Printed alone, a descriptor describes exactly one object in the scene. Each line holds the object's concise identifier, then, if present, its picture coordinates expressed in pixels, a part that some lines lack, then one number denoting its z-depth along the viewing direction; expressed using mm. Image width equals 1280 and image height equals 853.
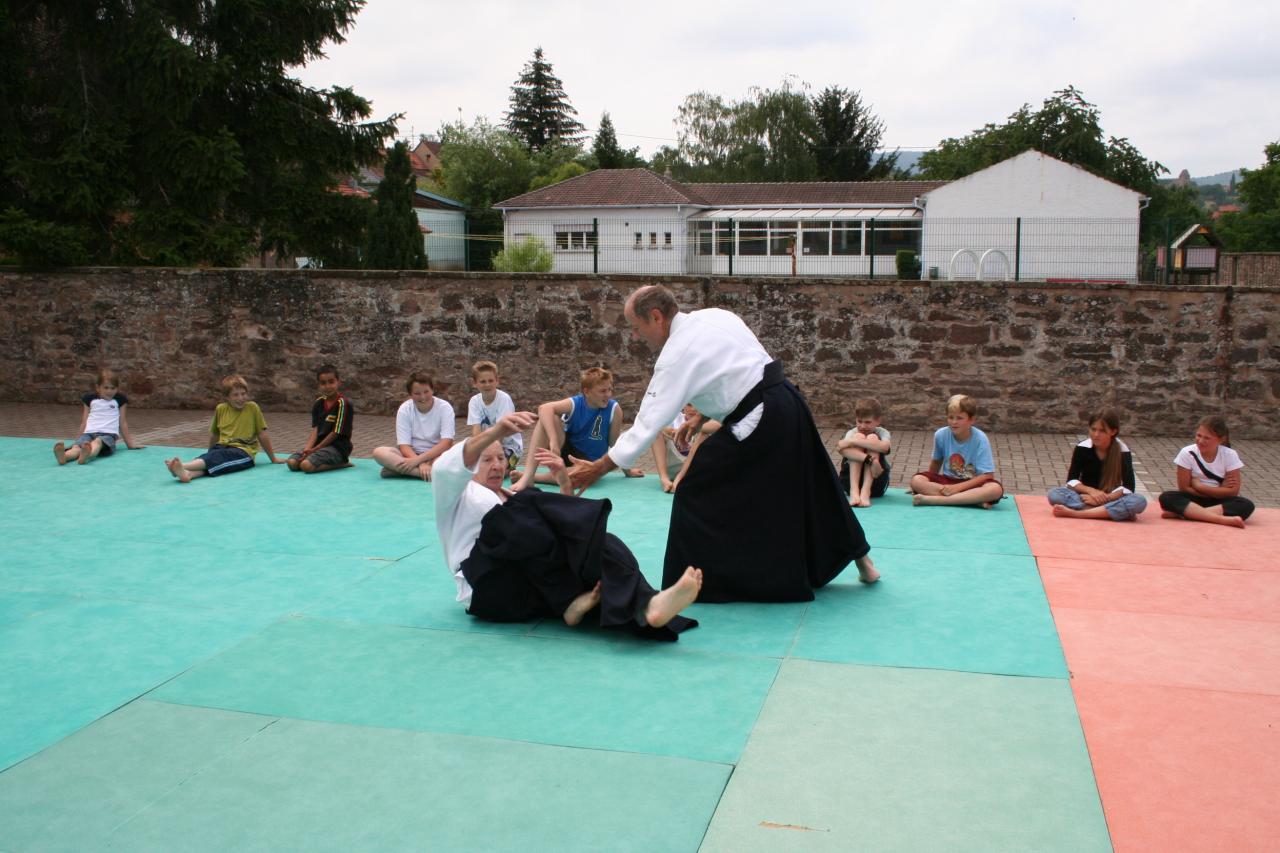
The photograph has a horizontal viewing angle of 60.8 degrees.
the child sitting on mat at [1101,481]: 7711
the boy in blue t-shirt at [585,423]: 8945
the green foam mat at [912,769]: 3342
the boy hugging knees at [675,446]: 8852
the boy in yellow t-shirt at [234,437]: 9773
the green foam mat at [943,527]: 7074
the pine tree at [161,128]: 16109
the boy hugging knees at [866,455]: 8359
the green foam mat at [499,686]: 4184
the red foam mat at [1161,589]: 5641
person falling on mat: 5141
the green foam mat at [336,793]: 3373
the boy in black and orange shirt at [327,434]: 9852
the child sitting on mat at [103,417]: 10742
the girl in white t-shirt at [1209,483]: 7613
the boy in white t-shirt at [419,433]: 9539
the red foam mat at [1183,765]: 3340
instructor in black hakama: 5477
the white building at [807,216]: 23500
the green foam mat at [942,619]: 4926
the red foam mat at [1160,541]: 6645
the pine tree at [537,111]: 69750
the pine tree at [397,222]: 24266
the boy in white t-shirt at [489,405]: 9141
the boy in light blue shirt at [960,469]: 8156
